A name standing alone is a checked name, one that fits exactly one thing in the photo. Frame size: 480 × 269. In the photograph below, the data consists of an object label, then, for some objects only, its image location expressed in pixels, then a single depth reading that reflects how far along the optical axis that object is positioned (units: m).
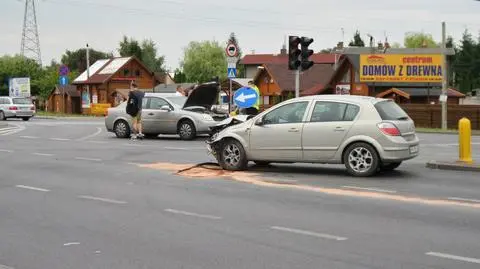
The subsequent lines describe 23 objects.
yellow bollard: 13.92
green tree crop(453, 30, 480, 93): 105.94
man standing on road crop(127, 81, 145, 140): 22.28
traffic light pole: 17.62
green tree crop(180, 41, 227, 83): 110.62
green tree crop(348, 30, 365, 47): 118.43
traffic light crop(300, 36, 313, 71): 18.08
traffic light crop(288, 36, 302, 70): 18.06
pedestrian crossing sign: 22.17
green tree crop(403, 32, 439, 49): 114.03
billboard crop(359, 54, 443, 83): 51.22
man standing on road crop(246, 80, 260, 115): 18.43
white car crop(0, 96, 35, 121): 43.12
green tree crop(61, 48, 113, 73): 123.94
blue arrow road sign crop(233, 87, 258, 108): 18.55
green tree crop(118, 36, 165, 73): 114.56
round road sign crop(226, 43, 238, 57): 21.77
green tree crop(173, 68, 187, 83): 114.02
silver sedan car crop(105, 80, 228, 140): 22.34
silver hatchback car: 12.21
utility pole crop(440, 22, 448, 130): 38.87
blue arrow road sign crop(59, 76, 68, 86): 61.54
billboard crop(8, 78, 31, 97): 67.75
